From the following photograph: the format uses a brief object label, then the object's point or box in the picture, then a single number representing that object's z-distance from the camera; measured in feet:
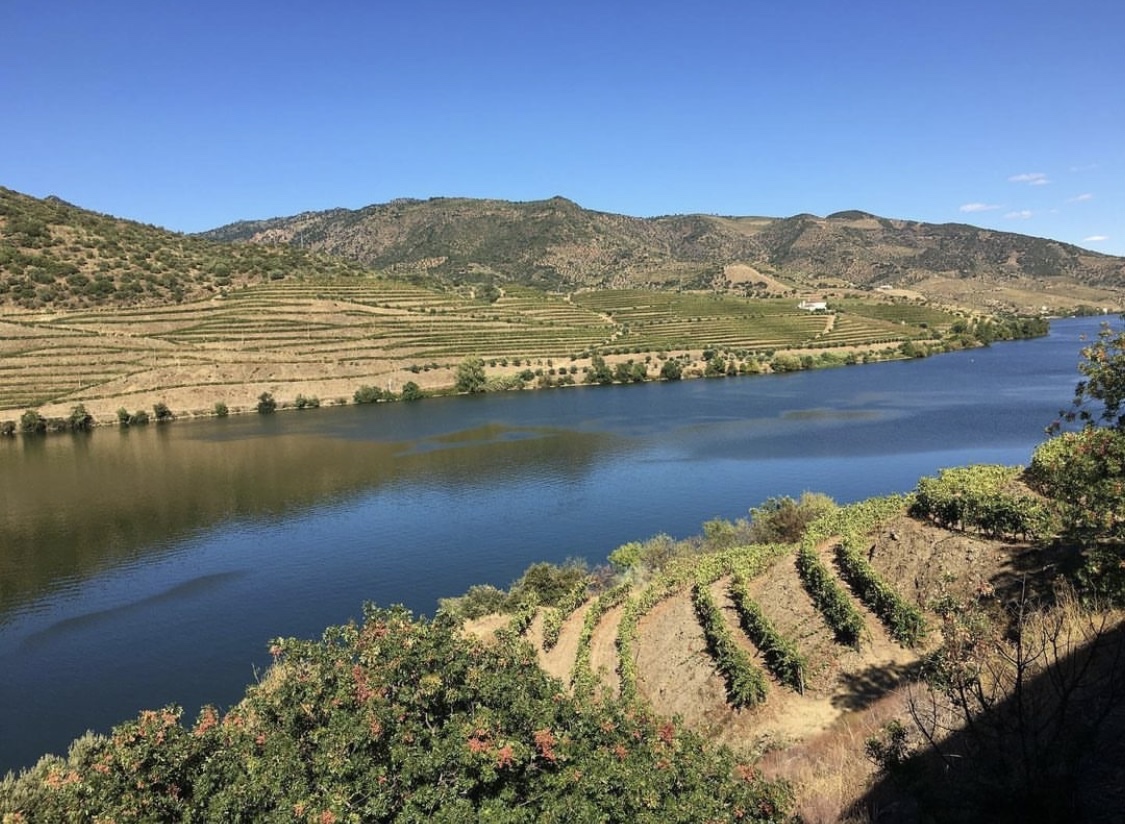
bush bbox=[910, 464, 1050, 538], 64.13
